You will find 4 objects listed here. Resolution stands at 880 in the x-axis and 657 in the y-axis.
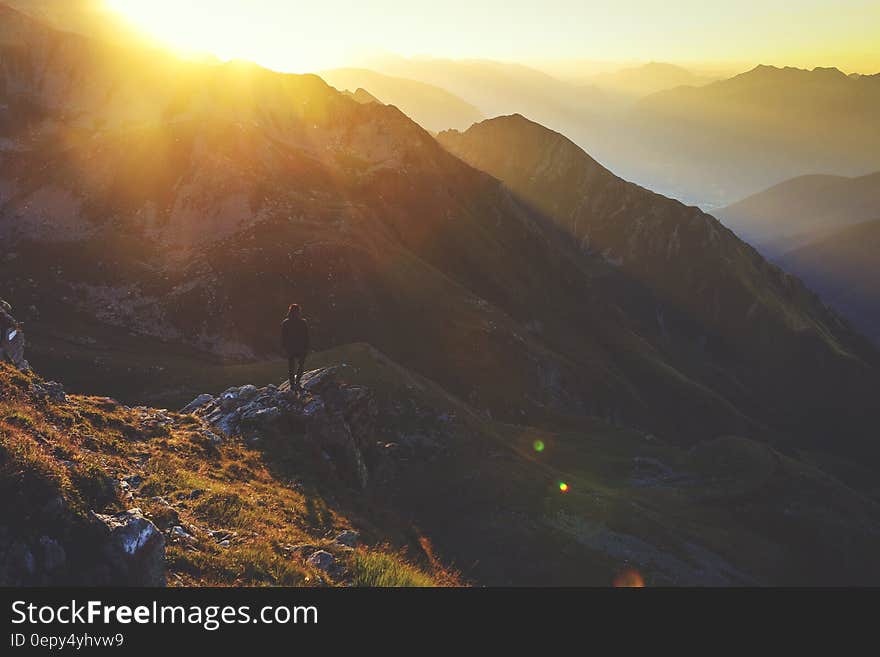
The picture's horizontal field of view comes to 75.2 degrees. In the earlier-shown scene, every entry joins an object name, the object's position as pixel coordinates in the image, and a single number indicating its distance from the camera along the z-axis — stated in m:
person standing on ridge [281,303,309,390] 27.27
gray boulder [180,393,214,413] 30.61
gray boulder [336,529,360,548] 17.36
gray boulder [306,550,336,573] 14.45
